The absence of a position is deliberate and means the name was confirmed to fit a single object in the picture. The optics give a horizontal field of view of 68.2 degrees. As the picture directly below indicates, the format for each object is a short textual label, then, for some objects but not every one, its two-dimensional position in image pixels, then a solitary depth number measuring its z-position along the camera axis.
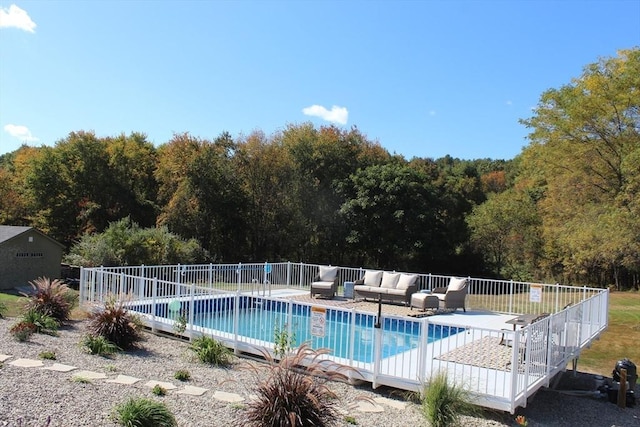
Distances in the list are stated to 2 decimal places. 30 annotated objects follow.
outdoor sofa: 12.76
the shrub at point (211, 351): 6.84
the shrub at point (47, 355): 6.35
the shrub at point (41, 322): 7.95
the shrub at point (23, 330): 7.26
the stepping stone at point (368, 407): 5.26
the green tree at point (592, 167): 16.83
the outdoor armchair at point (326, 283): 13.75
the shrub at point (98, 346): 6.87
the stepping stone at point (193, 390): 5.30
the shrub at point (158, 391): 5.14
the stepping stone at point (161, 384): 5.44
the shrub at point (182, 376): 5.93
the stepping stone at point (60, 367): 5.79
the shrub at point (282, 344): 6.37
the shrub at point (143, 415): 4.04
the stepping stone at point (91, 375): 5.56
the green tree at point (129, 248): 15.93
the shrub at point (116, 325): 7.35
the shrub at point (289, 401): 4.00
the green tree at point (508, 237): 24.12
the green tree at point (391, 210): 22.42
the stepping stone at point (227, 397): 5.15
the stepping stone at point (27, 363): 5.89
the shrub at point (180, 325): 8.19
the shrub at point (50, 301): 8.73
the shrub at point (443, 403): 4.77
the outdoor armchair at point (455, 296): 12.05
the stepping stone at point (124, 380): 5.51
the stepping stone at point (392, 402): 5.47
